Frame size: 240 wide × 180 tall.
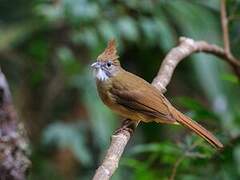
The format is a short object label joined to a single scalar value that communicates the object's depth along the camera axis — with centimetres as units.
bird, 602
